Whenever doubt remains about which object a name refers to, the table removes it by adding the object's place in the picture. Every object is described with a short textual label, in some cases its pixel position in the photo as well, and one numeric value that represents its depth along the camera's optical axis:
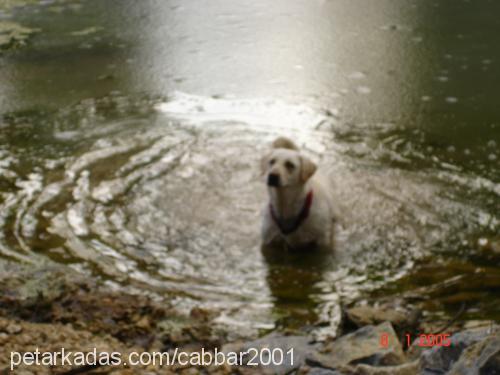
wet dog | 5.25
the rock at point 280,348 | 3.50
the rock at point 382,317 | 3.84
